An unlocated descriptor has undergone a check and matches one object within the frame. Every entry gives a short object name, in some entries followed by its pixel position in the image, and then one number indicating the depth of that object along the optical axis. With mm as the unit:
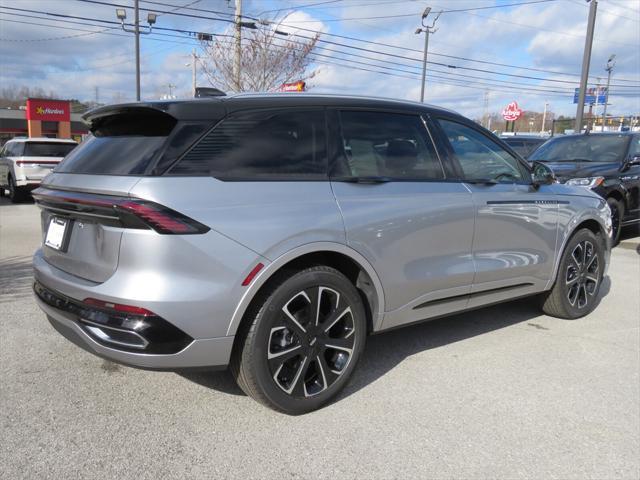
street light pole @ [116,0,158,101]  20281
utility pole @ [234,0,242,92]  17725
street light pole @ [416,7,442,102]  25781
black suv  8203
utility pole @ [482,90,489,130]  78338
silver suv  2584
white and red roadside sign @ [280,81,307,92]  15566
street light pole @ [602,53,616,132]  42156
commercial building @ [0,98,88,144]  38906
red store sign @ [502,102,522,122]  34312
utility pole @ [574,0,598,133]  16453
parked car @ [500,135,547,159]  16000
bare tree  18203
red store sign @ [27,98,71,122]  38875
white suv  13195
